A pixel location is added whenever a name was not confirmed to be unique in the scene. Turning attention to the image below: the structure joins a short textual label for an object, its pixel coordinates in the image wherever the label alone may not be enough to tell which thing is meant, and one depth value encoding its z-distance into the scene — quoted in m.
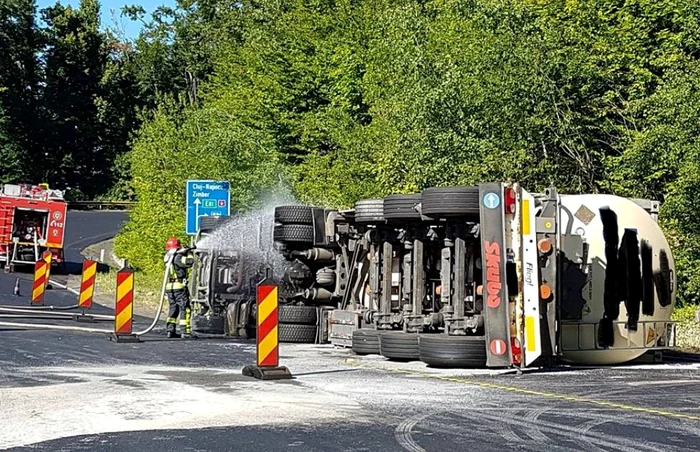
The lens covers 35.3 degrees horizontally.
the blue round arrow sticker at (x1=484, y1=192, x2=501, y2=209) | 13.63
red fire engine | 39.81
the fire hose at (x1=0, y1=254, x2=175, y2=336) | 19.14
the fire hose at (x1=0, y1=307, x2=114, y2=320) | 23.51
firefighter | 19.22
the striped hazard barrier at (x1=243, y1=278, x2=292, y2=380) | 12.71
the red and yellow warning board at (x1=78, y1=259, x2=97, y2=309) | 24.09
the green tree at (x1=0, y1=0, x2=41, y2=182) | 82.75
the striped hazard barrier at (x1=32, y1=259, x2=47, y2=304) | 27.67
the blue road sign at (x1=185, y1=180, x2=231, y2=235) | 29.11
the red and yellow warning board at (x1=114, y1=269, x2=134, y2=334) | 17.56
